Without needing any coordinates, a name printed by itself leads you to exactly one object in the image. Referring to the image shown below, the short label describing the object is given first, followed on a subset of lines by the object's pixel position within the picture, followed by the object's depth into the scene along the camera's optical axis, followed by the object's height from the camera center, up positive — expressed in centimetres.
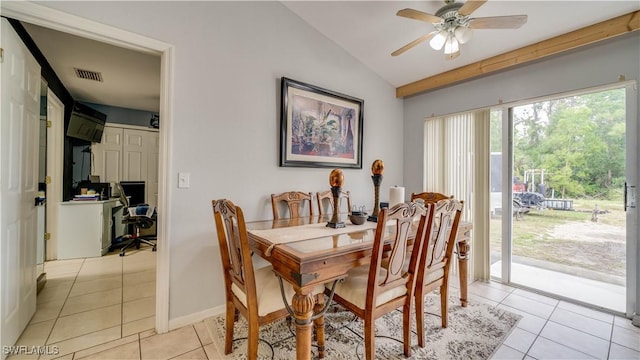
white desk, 337 -67
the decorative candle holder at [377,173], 202 +7
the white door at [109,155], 432 +42
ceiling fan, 176 +117
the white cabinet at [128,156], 439 +43
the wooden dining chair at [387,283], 138 -62
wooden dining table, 125 -39
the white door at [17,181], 154 -1
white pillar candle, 218 -12
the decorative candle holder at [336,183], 183 -1
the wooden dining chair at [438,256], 166 -53
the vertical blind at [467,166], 297 +20
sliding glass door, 227 -13
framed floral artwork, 257 +60
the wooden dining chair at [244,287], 134 -62
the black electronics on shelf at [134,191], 459 -21
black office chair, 388 -60
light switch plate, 198 +0
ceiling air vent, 313 +133
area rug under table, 169 -113
